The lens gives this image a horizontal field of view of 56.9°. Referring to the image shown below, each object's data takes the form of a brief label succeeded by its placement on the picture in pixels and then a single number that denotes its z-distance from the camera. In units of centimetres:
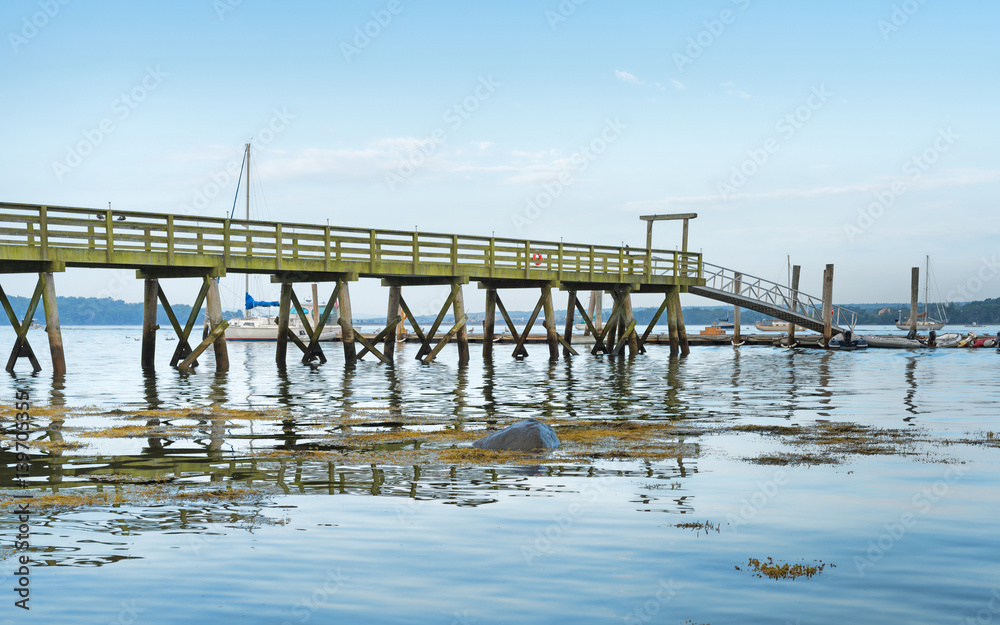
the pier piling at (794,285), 5538
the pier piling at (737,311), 4681
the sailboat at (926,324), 10366
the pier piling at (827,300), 5072
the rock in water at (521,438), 1281
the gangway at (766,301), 4641
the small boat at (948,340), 5802
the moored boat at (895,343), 5241
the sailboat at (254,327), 7150
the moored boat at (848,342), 5144
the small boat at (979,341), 5658
